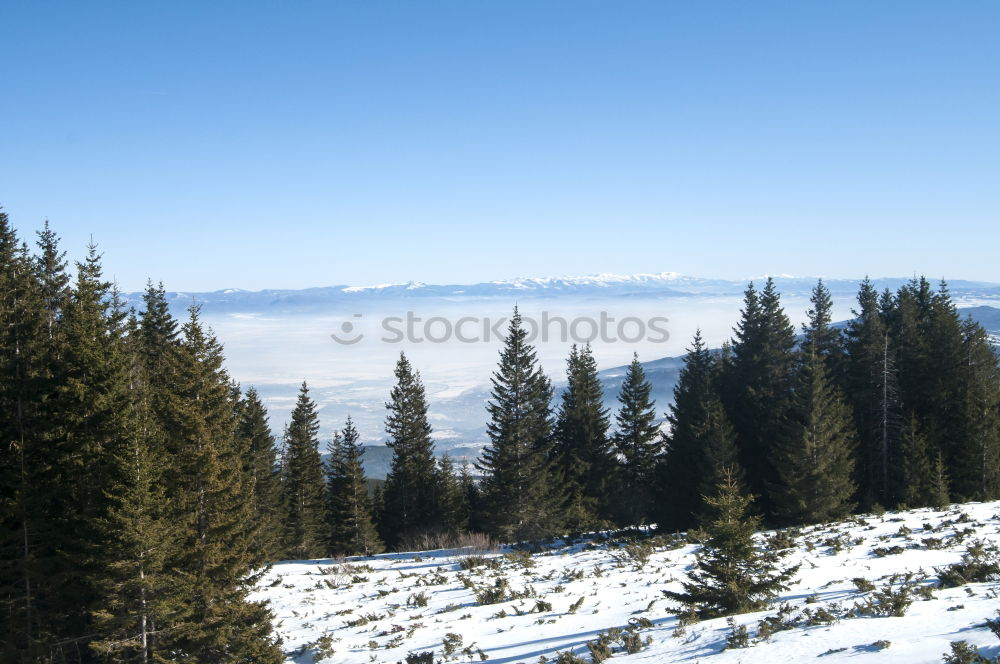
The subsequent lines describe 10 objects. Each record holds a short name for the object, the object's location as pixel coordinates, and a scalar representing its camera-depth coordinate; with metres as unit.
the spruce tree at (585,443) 45.22
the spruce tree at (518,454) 41.84
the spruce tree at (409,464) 51.53
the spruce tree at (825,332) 42.28
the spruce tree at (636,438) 45.88
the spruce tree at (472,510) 45.15
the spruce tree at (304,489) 47.06
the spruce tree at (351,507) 47.28
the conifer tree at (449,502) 50.81
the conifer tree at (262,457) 40.91
